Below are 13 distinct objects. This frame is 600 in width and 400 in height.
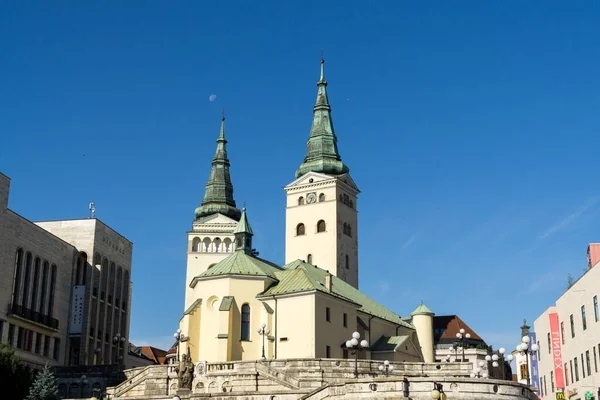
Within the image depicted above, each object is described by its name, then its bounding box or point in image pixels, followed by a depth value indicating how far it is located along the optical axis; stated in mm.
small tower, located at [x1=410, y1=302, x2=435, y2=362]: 92762
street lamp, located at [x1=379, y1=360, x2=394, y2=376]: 54384
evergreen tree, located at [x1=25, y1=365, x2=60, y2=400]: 50875
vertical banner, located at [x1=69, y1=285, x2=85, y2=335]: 79625
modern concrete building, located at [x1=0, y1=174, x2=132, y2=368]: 69188
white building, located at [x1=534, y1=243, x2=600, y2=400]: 51938
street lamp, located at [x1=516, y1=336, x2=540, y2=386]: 39969
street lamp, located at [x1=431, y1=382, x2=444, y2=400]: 30336
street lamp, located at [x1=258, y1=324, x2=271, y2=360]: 60891
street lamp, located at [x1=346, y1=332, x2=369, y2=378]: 48188
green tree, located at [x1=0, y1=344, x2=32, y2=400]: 52656
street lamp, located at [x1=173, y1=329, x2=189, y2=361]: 65306
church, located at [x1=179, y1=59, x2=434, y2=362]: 69375
